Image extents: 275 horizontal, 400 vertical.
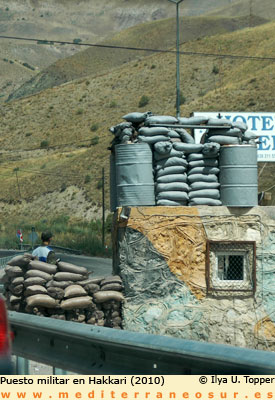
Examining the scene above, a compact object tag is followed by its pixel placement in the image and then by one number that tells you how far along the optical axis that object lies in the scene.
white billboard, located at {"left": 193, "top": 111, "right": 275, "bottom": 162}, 29.62
